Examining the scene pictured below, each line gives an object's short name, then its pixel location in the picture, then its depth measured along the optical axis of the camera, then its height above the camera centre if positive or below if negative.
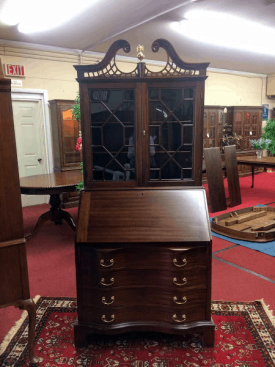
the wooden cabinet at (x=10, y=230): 1.70 -0.57
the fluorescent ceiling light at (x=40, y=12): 3.70 +1.61
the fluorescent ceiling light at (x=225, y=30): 4.48 +1.68
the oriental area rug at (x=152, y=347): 1.99 -1.52
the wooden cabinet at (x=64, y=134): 5.79 -0.01
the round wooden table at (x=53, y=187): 3.89 -0.69
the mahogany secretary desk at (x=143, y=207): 2.01 -0.53
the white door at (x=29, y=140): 5.84 -0.11
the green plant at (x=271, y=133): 5.86 -0.07
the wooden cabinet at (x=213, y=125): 8.27 +0.16
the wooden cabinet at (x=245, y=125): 8.98 +0.15
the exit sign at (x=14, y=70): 5.41 +1.18
